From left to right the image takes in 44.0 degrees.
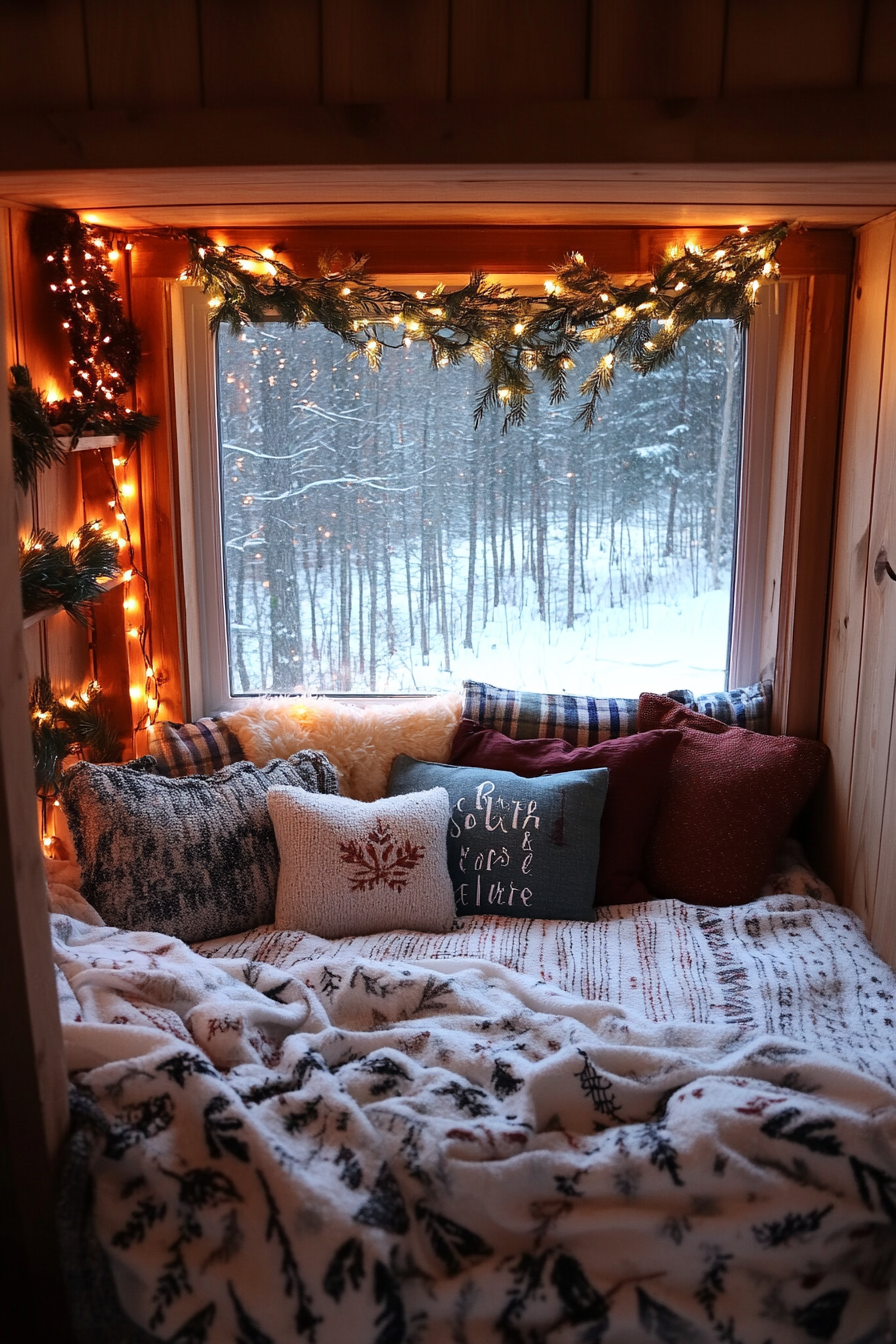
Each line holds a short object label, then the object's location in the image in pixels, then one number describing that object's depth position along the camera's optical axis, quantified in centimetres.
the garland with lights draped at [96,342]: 223
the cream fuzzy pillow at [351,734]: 260
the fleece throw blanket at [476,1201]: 142
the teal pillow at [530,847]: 238
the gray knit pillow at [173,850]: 220
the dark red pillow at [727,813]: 242
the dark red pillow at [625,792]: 246
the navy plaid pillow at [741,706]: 270
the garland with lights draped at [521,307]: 235
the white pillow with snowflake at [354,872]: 228
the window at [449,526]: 271
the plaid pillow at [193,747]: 251
